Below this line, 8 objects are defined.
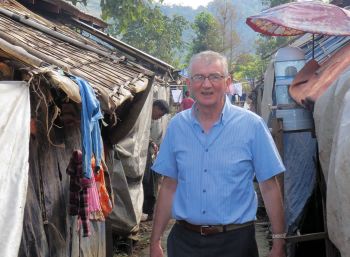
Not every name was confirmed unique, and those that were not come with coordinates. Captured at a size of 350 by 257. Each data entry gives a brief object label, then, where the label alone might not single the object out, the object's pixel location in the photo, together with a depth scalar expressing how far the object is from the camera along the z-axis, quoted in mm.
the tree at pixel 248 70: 40188
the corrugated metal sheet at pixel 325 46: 6457
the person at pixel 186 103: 14750
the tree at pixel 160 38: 30031
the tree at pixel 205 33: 35500
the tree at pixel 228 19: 45047
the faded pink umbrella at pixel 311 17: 5336
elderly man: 3598
